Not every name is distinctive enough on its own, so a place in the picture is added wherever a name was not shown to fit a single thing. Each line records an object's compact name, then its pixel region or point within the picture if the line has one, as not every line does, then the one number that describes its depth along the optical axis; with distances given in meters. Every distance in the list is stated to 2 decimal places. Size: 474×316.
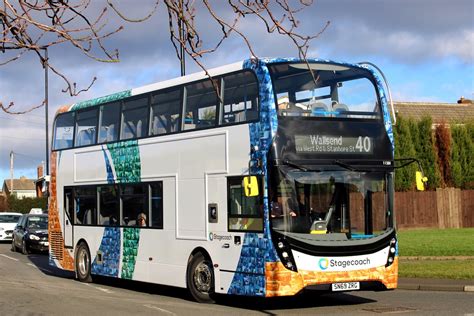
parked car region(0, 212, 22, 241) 41.50
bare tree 5.32
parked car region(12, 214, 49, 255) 30.72
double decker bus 13.08
